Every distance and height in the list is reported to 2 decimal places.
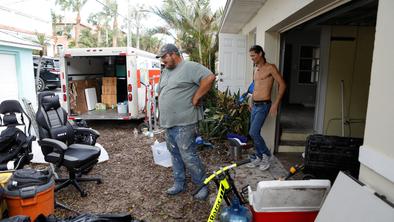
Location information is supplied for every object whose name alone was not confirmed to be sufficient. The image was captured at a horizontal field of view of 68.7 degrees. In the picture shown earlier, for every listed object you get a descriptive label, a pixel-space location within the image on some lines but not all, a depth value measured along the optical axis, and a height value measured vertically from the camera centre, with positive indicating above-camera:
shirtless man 3.89 -0.26
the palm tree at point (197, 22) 9.94 +1.74
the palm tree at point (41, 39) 23.15 +2.52
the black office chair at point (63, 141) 3.39 -0.93
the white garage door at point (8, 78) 6.60 -0.21
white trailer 6.64 -0.04
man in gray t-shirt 3.19 -0.31
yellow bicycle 2.30 -0.93
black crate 2.76 -0.76
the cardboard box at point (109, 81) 7.93 -0.27
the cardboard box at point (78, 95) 7.22 -0.64
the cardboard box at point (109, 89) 8.02 -0.51
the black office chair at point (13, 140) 3.53 -0.89
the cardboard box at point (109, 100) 8.05 -0.81
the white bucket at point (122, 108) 7.22 -0.92
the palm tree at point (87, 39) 29.00 +3.27
